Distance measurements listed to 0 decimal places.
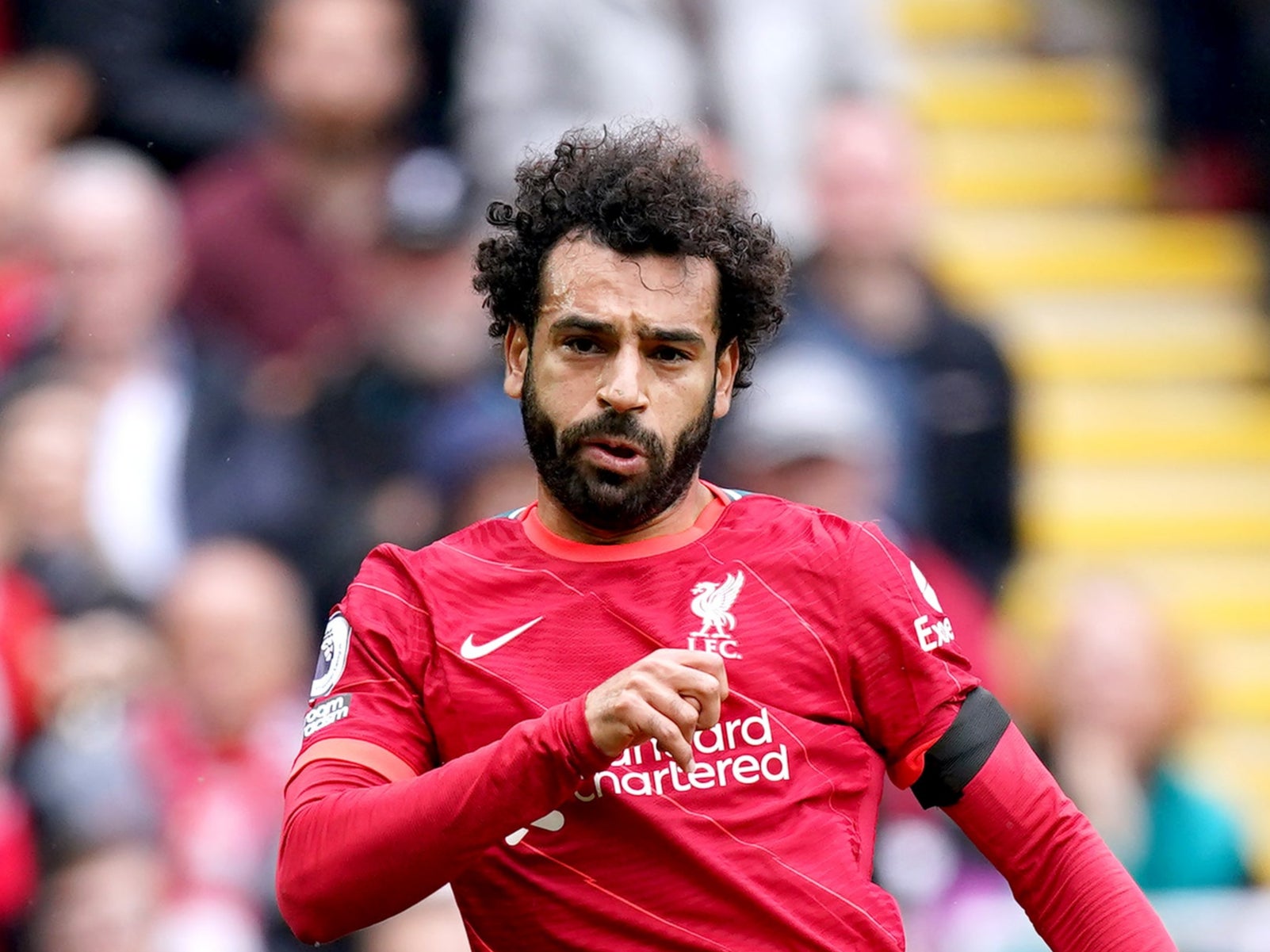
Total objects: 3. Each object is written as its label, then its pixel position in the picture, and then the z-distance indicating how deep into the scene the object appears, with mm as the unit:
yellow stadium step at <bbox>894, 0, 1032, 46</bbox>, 17453
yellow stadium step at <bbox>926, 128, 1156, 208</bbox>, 16937
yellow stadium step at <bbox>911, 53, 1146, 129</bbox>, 17141
